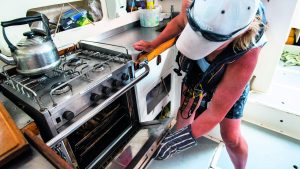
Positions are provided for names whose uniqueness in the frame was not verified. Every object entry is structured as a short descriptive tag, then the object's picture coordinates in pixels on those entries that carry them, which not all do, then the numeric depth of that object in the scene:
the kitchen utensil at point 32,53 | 0.73
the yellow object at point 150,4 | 1.50
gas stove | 0.65
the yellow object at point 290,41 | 2.23
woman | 0.58
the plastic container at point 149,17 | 1.50
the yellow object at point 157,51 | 1.03
